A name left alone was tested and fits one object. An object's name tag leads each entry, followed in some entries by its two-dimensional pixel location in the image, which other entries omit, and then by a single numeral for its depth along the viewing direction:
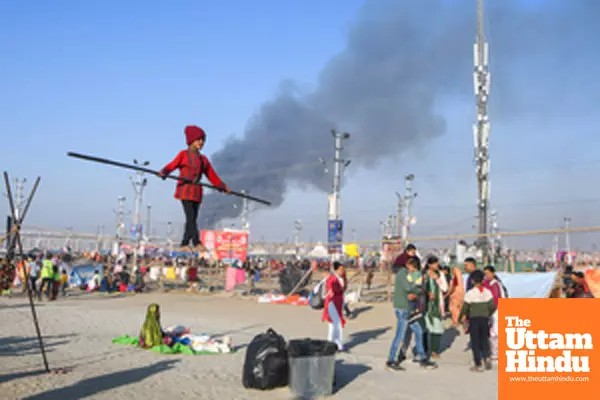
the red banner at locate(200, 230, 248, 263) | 25.02
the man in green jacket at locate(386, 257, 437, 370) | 9.17
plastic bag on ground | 7.73
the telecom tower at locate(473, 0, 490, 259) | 28.88
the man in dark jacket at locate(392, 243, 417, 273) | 11.64
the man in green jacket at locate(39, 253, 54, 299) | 21.58
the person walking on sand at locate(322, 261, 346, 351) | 10.63
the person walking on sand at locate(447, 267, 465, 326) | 11.70
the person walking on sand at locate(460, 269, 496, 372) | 9.20
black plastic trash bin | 7.45
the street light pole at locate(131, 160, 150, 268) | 52.19
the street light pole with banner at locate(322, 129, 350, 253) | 32.50
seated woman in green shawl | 10.78
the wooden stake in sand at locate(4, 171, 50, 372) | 8.00
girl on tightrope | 6.34
